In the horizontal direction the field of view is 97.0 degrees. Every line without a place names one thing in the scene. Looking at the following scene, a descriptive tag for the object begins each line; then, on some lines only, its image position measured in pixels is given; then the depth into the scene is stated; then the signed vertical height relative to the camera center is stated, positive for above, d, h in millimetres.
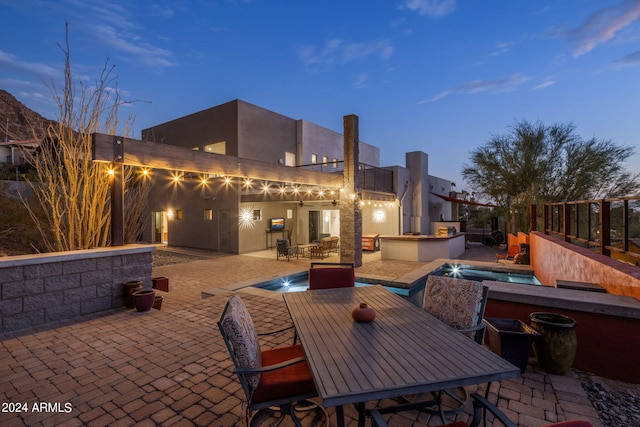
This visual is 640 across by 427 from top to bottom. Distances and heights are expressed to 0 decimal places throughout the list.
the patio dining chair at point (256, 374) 1813 -1128
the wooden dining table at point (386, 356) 1511 -904
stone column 9234 +466
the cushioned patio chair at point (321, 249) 11702 -1373
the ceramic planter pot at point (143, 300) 4895 -1477
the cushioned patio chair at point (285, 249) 11219 -1322
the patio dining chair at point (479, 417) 1056 -1012
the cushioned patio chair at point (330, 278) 4023 -883
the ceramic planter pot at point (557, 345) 2771 -1264
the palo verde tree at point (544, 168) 14141 +2669
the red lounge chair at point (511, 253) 10633 -1414
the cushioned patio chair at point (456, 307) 2479 -906
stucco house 13883 +1005
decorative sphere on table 2426 -841
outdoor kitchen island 10703 -1205
